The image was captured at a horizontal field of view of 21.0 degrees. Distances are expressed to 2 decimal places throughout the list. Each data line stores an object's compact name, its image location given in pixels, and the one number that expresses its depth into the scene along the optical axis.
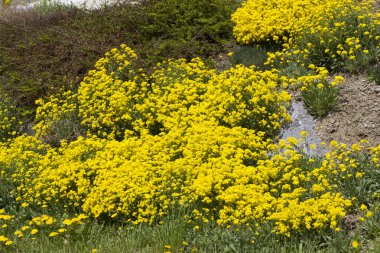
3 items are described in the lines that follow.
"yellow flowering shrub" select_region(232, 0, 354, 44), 14.74
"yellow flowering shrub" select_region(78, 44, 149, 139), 13.66
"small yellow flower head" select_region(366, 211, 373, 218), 8.75
